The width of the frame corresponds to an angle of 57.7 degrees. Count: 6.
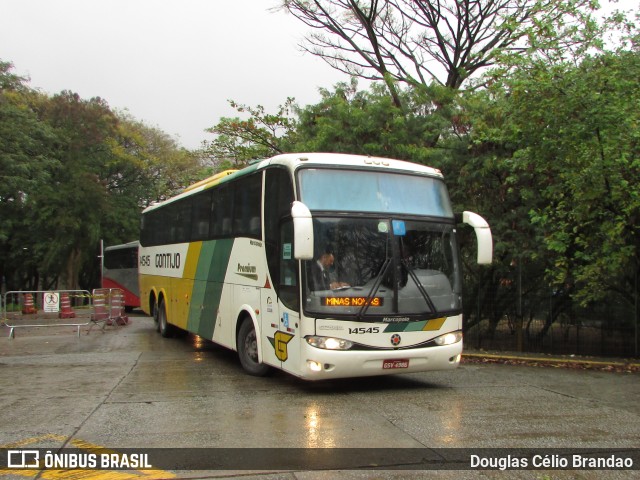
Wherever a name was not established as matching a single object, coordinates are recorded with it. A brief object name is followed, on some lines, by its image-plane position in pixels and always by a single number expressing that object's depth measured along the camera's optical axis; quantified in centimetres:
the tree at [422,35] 1981
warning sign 1669
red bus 2827
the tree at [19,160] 2566
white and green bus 745
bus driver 746
